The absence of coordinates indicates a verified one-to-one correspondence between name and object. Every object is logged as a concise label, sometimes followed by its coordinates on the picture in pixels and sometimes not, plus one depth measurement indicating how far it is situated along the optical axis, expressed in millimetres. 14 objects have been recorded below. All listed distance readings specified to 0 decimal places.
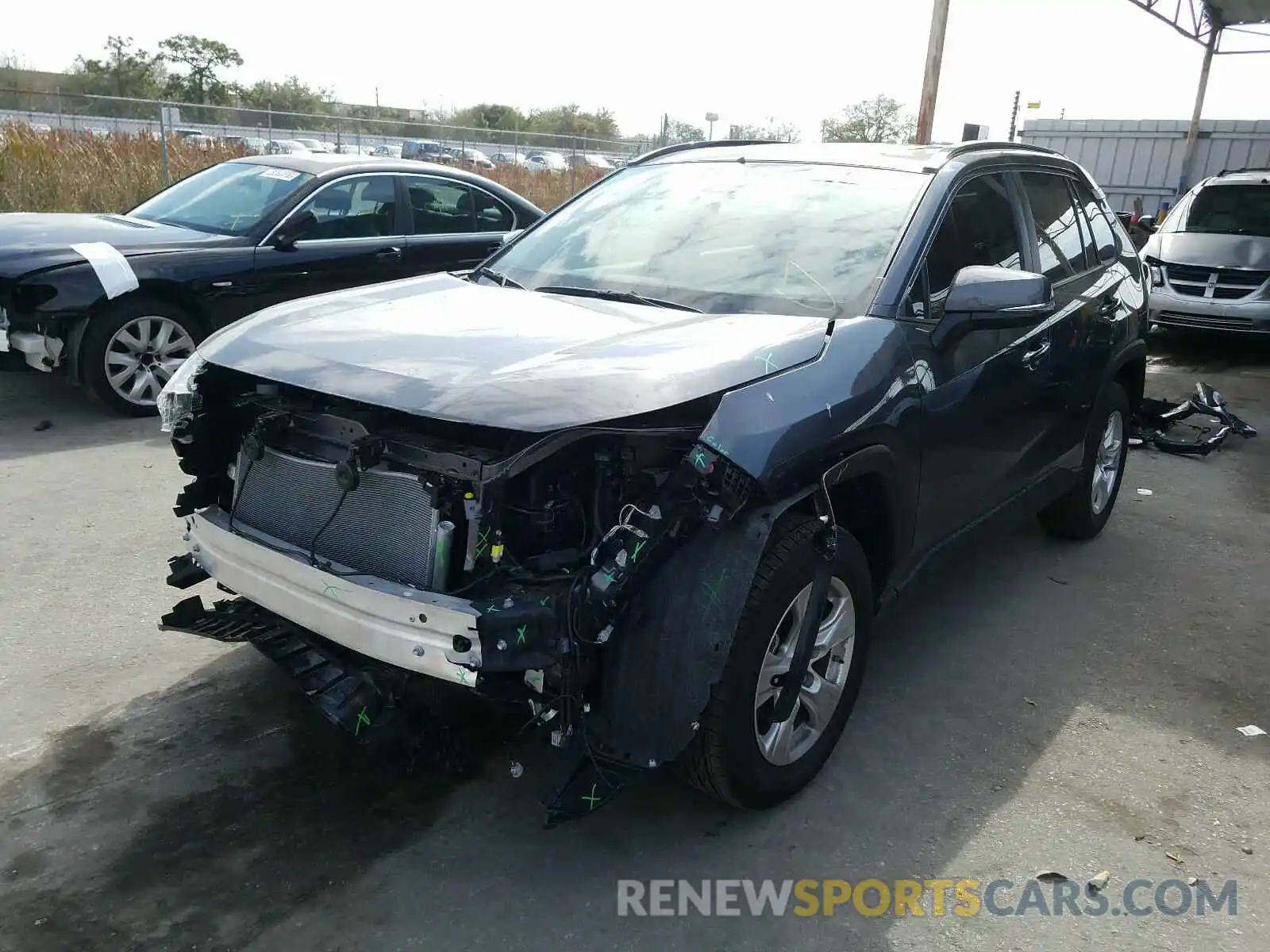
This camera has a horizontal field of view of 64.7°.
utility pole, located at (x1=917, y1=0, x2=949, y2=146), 14109
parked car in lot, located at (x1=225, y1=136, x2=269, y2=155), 16797
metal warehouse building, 21359
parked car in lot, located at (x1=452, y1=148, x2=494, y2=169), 22047
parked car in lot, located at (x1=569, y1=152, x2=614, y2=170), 21725
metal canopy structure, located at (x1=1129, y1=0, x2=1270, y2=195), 20578
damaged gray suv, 2494
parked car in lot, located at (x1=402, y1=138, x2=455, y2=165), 22053
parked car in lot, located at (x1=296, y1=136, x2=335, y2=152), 19703
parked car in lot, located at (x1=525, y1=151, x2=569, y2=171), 21609
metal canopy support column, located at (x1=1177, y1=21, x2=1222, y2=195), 21391
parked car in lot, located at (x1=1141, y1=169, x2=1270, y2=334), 10453
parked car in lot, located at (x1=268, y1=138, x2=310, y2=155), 17141
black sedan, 6453
